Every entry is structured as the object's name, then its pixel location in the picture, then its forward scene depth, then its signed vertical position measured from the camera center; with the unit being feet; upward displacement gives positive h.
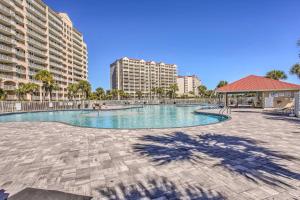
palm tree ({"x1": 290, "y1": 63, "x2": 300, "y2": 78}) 63.85 +12.96
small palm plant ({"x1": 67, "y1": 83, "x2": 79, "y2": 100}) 144.13 +11.69
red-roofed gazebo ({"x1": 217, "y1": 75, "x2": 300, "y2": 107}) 57.74 +3.63
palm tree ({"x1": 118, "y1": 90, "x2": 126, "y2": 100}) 229.99 +8.16
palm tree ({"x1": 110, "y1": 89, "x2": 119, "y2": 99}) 229.86 +9.86
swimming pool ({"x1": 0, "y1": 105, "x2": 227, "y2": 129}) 37.11 -6.53
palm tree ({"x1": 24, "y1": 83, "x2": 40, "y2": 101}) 102.67 +9.44
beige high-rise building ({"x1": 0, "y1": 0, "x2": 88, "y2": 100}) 107.44 +52.93
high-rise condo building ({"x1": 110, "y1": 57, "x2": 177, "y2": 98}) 316.22 +55.32
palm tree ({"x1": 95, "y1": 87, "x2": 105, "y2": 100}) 198.29 +8.83
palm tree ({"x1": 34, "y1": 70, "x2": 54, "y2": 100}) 95.26 +15.70
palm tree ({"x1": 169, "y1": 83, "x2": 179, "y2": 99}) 198.93 +13.33
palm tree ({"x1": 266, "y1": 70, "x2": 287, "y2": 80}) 98.18 +16.07
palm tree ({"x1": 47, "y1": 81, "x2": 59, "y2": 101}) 104.17 +10.32
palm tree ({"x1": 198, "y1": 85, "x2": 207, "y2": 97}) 211.98 +12.19
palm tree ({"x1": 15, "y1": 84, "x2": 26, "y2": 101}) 102.44 +5.98
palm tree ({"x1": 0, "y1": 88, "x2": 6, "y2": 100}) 84.61 +3.31
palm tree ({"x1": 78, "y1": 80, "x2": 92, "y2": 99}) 138.20 +13.11
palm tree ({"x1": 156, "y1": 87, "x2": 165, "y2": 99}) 211.59 +11.51
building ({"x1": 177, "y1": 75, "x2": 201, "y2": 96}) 421.31 +44.13
